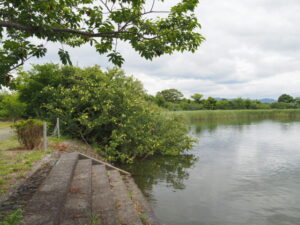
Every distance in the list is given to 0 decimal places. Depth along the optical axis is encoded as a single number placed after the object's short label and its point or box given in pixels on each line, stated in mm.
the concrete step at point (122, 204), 4945
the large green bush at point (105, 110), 12484
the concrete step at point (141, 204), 5609
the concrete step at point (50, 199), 3566
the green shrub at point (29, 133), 9609
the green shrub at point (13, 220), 2405
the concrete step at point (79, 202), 4000
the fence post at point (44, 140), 9438
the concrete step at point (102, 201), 4477
